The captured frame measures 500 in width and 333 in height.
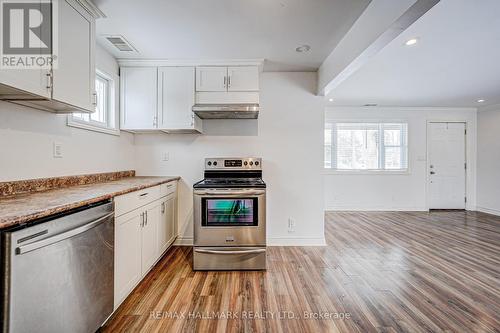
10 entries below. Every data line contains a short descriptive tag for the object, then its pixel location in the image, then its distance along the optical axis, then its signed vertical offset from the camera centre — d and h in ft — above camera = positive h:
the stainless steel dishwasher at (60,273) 3.17 -1.75
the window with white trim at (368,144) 18.40 +1.76
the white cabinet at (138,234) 5.83 -2.04
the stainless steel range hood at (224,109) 9.12 +2.20
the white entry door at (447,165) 18.33 +0.16
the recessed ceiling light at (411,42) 8.03 +4.36
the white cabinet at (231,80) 9.53 +3.48
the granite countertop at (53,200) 3.31 -0.65
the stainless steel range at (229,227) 8.22 -2.14
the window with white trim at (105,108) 8.41 +2.22
